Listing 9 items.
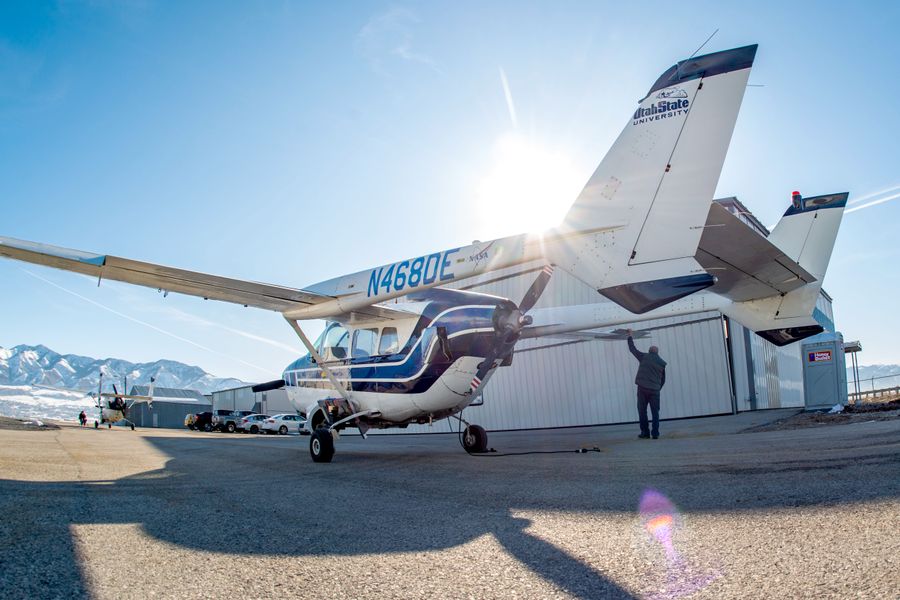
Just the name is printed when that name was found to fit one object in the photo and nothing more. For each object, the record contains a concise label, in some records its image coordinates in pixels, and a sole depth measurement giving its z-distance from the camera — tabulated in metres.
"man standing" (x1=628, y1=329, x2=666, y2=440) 11.37
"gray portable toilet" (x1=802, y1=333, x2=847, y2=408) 15.19
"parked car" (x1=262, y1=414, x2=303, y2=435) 38.88
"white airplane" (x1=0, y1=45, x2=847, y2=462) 6.40
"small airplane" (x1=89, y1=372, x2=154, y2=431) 41.84
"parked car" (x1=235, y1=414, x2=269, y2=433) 40.94
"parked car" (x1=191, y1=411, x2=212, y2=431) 46.72
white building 19.53
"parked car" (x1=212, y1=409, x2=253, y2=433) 44.41
